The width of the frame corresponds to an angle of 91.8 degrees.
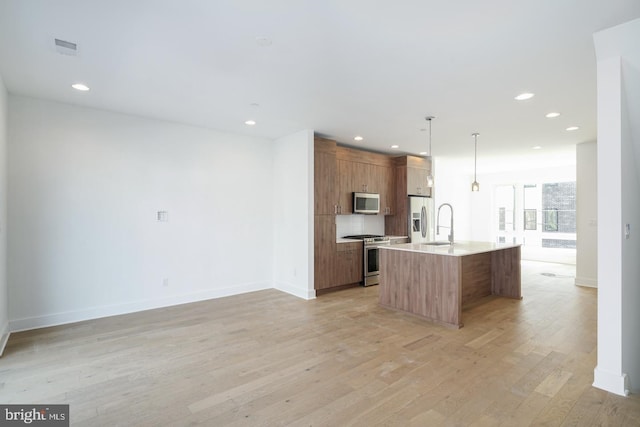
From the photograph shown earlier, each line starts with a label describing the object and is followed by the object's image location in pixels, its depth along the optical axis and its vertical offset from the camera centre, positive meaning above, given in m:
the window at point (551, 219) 9.04 -0.14
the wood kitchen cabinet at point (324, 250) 5.27 -0.63
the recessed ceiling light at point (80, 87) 3.36 +1.40
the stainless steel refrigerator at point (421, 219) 6.91 -0.11
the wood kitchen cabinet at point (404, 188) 6.89 +0.61
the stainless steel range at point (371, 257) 5.95 -0.84
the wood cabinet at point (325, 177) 5.30 +0.65
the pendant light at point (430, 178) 4.45 +0.54
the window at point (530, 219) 9.40 -0.13
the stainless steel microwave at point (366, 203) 6.09 +0.23
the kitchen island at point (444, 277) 3.81 -0.90
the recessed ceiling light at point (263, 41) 2.41 +1.37
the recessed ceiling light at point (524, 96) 3.55 +1.39
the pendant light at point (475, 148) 5.36 +1.41
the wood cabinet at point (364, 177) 5.95 +0.78
